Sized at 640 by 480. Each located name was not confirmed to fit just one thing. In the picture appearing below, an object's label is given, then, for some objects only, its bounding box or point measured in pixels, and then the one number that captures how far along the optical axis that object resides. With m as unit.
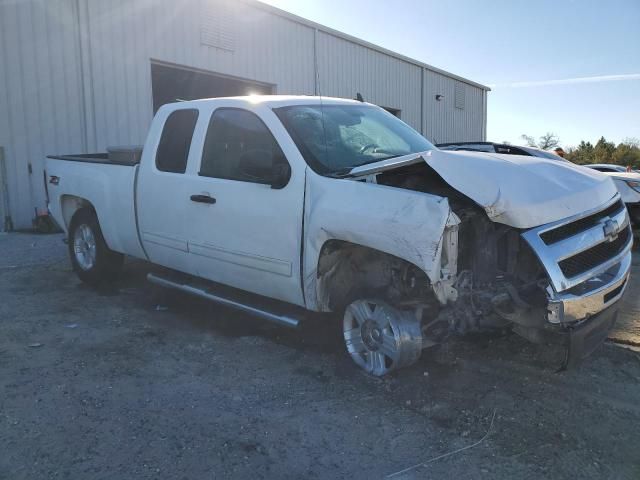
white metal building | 9.85
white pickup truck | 3.22
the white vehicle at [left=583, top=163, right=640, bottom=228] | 9.21
